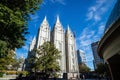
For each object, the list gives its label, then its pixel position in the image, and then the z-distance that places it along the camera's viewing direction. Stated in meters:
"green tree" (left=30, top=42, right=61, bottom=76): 20.35
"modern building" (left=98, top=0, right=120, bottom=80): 4.00
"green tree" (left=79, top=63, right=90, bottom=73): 53.66
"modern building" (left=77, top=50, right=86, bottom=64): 94.31
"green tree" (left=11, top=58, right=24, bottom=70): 38.34
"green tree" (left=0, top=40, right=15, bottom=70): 6.13
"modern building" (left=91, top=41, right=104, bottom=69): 78.82
